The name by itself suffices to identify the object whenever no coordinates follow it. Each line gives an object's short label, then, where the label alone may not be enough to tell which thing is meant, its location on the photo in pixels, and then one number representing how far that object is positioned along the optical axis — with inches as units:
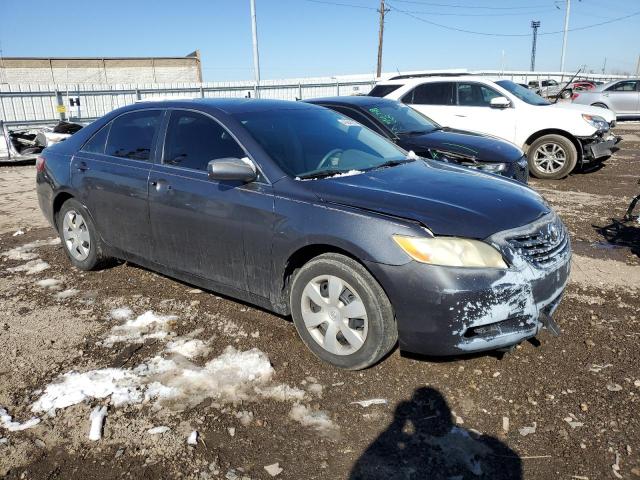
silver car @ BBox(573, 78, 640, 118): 809.5
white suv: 368.8
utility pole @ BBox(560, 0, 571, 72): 1844.2
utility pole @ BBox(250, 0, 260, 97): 903.7
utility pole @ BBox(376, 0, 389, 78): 1614.2
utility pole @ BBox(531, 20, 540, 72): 3164.4
